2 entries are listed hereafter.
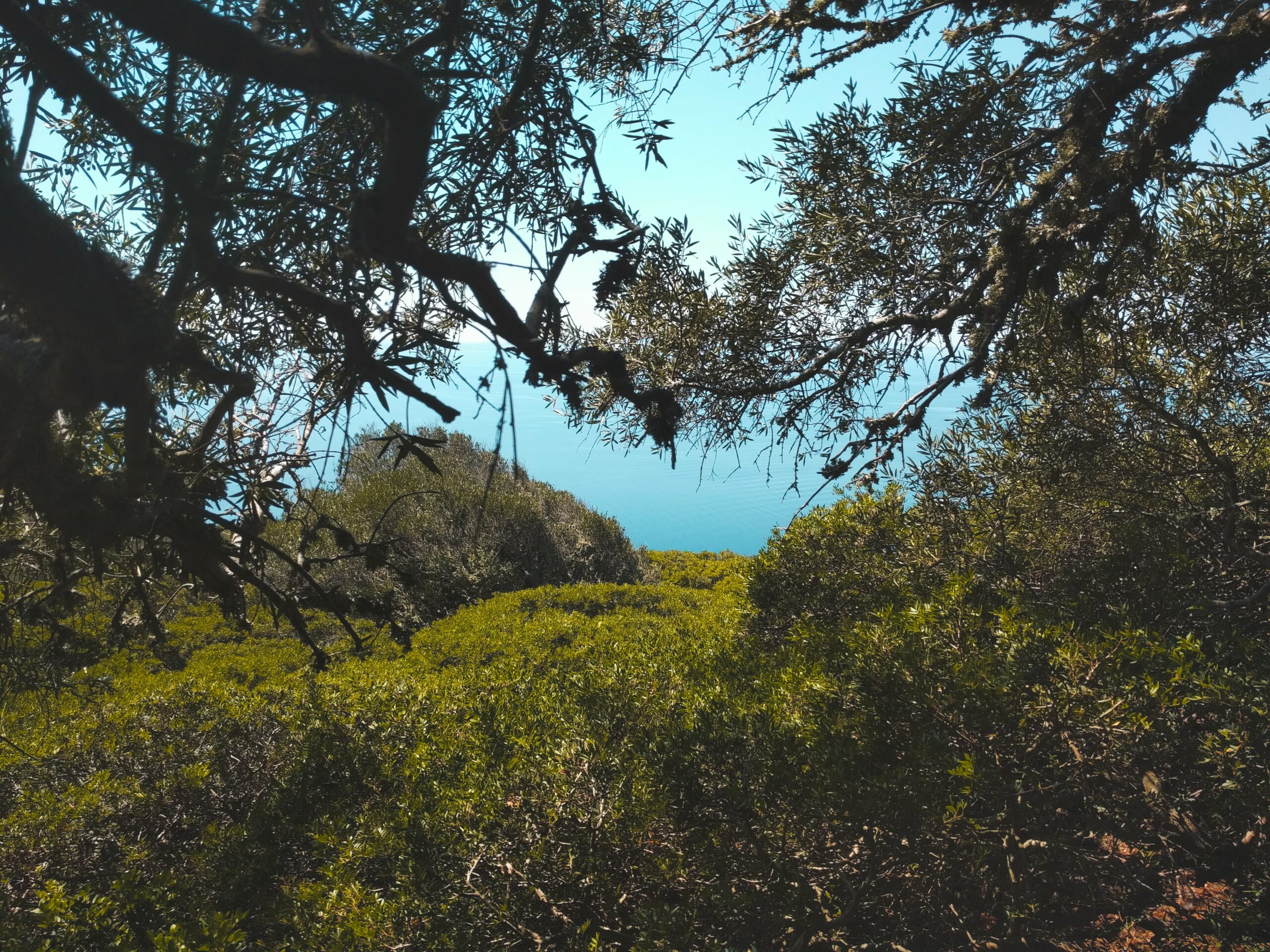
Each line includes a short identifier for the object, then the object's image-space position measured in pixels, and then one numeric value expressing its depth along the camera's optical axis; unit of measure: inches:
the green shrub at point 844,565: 200.2
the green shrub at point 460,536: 538.3
